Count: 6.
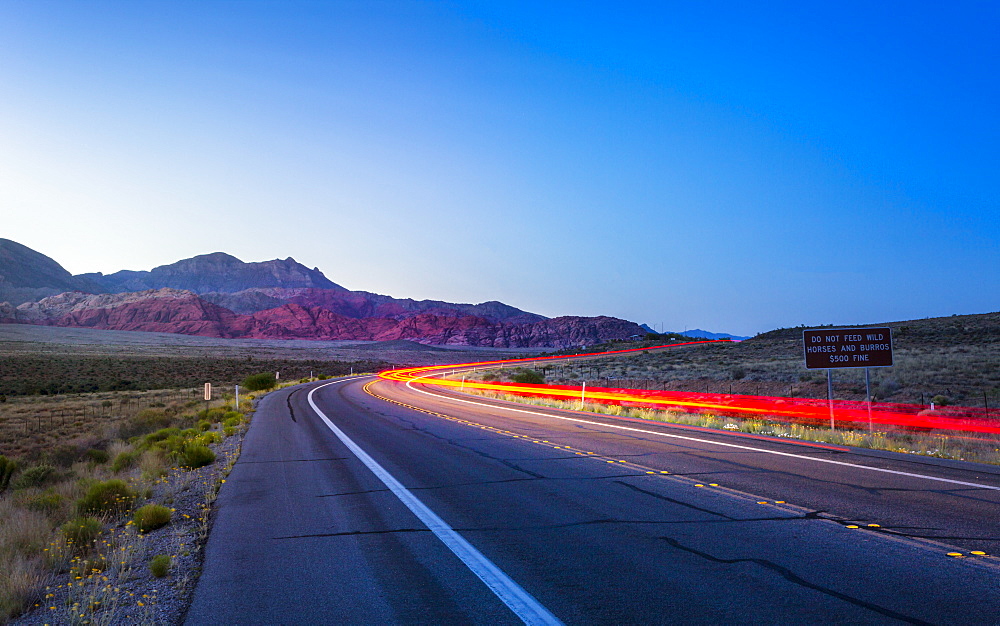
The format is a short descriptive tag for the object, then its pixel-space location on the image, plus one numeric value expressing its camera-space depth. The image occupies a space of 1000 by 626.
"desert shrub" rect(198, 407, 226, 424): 23.42
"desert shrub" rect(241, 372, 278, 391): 45.72
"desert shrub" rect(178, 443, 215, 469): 12.55
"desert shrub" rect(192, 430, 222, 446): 15.66
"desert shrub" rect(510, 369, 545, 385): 46.25
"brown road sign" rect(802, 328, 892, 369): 17.19
